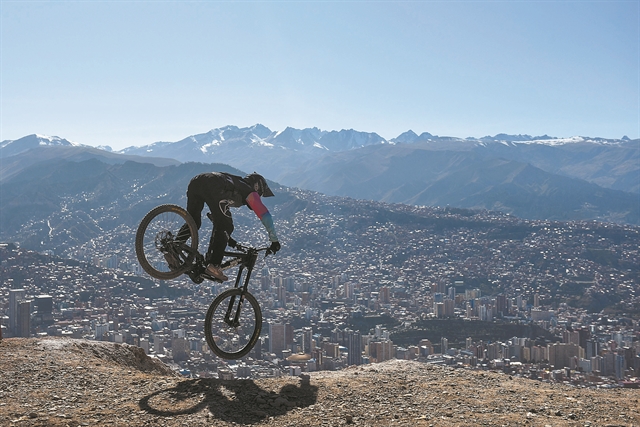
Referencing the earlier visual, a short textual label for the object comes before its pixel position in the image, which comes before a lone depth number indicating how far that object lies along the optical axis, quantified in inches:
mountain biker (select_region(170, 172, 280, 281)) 415.1
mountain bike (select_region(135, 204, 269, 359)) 416.5
